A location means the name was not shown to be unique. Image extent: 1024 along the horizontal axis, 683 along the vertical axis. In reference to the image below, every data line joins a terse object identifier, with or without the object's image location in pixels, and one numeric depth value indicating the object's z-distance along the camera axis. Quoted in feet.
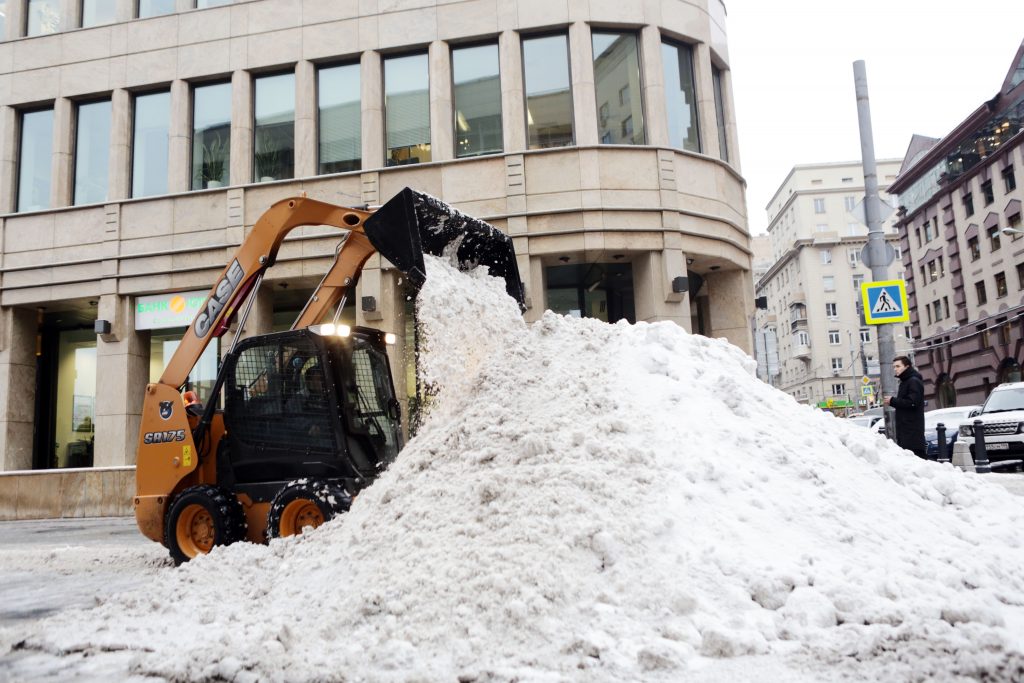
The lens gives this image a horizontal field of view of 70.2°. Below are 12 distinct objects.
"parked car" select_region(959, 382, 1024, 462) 47.37
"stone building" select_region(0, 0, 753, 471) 49.14
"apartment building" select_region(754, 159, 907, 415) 258.37
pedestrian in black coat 32.48
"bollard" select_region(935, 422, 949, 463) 43.62
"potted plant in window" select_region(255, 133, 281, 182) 53.62
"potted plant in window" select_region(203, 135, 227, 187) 54.24
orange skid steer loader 20.57
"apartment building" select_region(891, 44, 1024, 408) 121.39
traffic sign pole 35.91
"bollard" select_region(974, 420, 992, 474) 42.34
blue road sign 36.45
